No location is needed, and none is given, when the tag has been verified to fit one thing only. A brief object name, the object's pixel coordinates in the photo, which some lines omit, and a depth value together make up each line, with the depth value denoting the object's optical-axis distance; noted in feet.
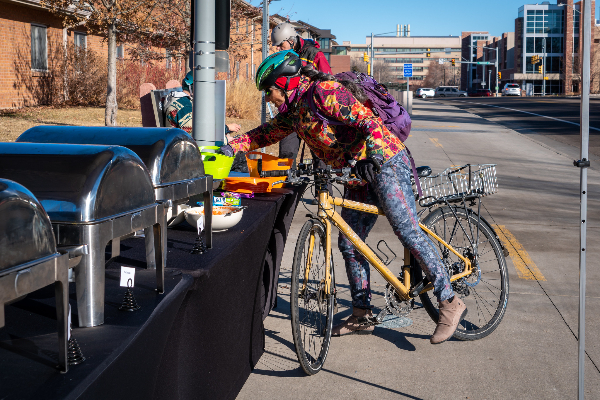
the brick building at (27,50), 64.90
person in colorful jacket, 10.99
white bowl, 9.17
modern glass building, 323.16
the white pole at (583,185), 8.95
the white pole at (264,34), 32.99
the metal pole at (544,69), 318.41
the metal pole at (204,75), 13.03
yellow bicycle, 11.43
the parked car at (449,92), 304.50
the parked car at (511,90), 289.53
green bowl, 10.87
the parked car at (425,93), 285.10
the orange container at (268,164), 13.19
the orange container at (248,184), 11.68
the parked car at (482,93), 311.23
